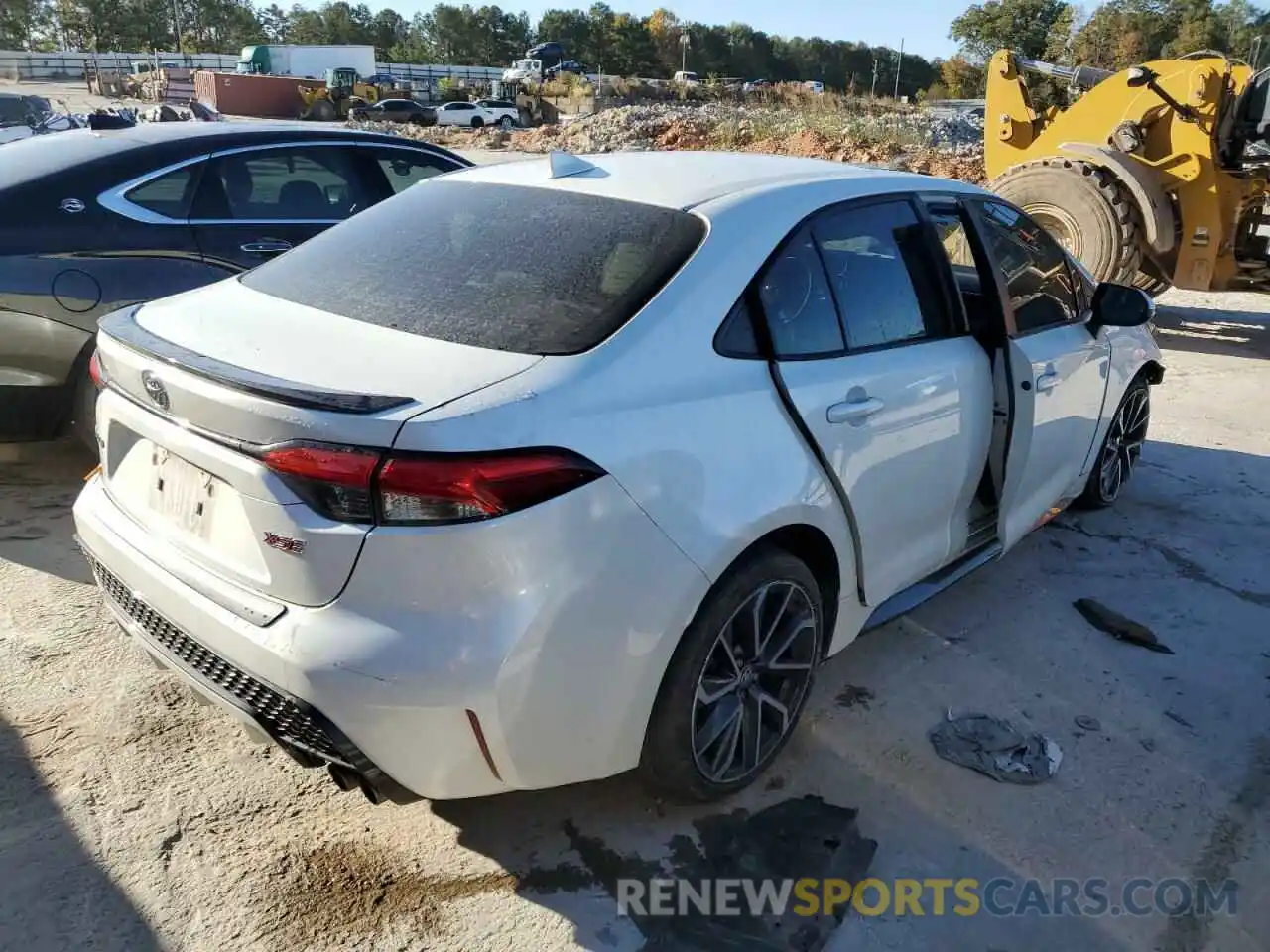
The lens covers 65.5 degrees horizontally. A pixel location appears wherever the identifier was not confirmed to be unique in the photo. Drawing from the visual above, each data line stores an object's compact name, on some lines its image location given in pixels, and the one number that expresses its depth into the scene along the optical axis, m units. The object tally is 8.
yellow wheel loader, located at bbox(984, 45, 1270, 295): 8.12
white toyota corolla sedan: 2.03
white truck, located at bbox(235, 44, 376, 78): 63.56
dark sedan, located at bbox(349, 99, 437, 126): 44.47
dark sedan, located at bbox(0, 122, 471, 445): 4.20
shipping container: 51.34
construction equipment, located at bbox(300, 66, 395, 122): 47.12
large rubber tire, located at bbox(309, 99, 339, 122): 47.03
